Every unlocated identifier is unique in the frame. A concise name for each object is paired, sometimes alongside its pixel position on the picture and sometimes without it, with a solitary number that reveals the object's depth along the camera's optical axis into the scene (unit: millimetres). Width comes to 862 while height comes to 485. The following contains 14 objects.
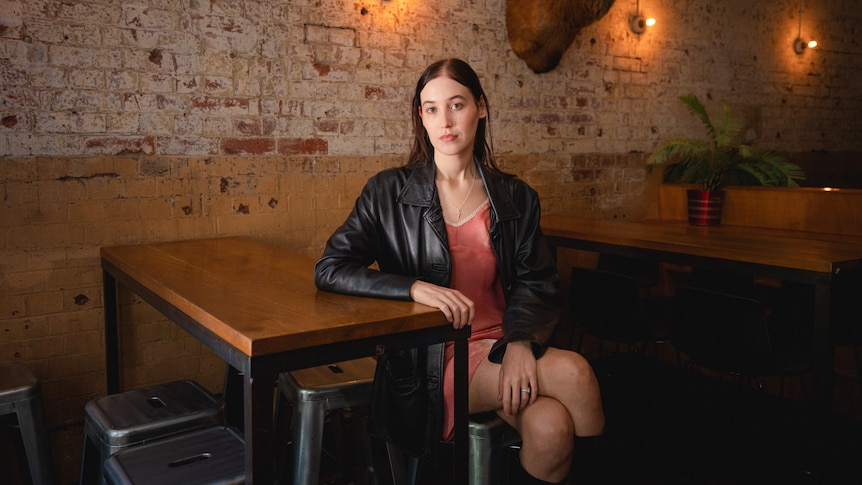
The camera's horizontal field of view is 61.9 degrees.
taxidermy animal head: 4141
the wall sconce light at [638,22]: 4883
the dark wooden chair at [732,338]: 2836
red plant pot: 4297
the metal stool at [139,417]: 2117
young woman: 2021
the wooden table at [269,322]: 1603
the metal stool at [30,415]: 2365
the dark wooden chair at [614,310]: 3359
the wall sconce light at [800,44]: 5938
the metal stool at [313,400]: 2188
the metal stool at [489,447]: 1947
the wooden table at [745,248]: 2725
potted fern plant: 4715
